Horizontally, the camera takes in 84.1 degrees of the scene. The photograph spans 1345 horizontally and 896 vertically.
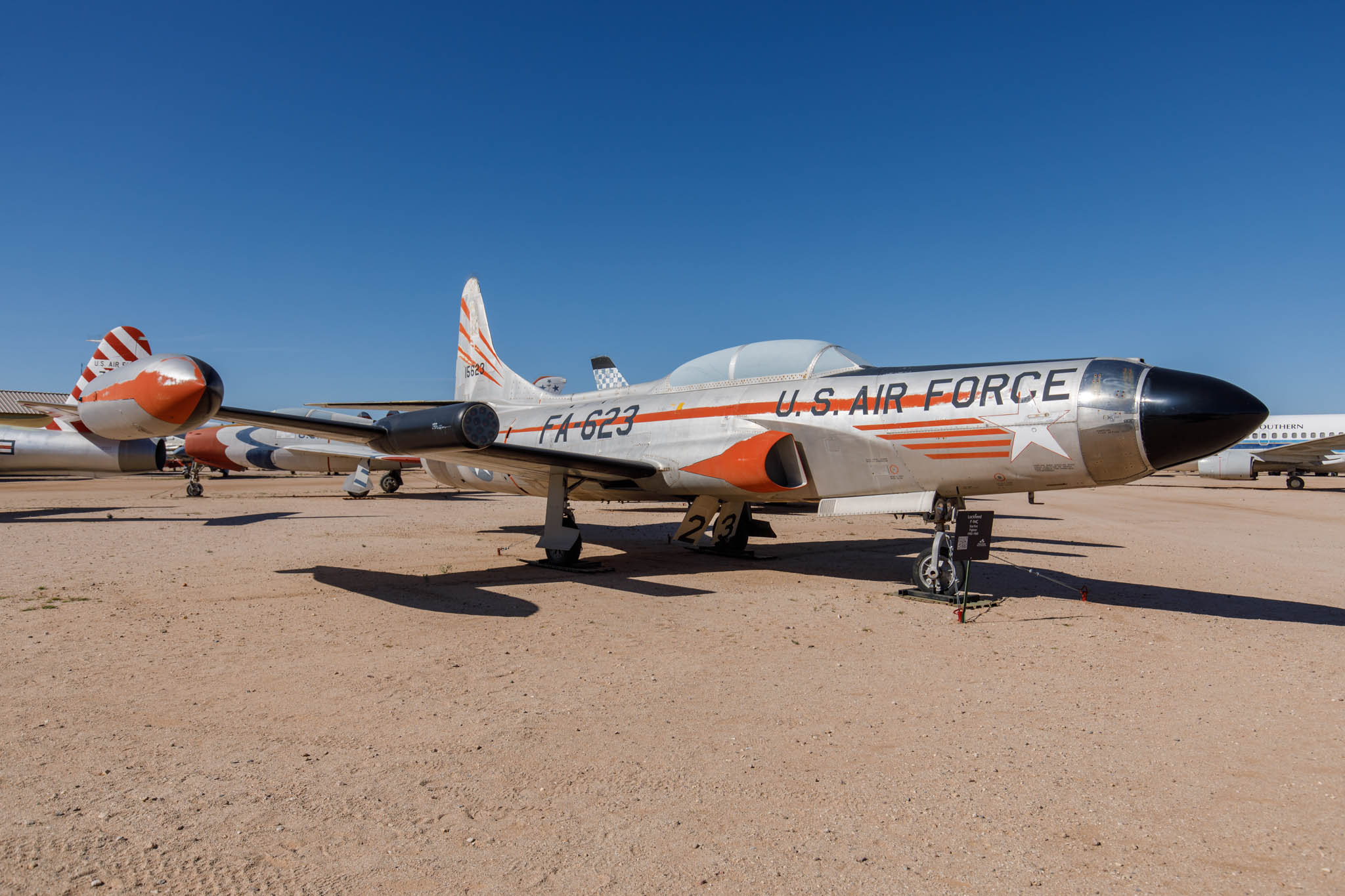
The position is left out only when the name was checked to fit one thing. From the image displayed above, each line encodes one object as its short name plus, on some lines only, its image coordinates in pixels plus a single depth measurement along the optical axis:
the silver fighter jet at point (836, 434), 7.60
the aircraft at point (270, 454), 28.72
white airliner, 37.00
